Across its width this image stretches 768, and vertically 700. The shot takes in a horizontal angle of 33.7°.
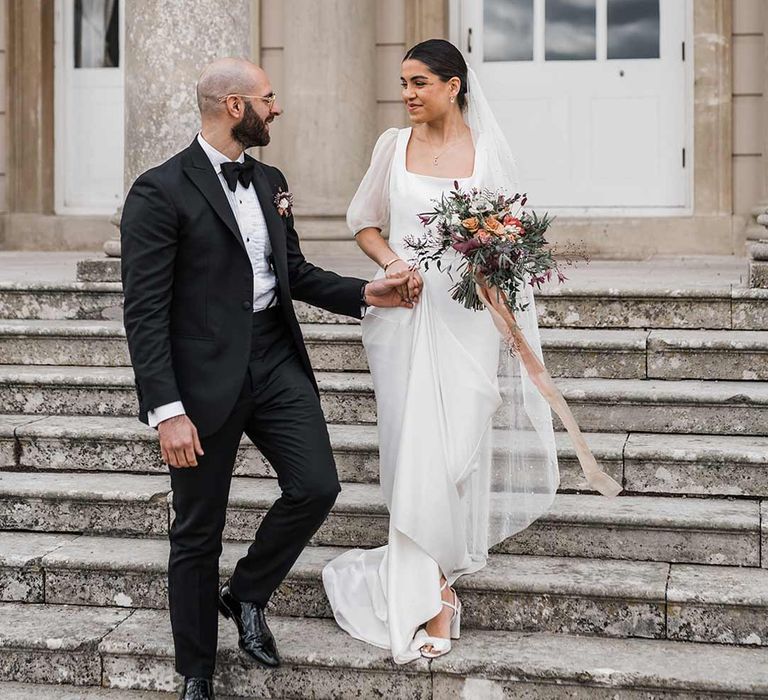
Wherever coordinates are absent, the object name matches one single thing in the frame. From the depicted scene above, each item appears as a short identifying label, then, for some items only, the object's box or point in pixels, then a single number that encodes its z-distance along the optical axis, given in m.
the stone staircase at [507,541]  4.23
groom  3.82
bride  4.25
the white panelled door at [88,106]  10.59
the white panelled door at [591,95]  9.28
